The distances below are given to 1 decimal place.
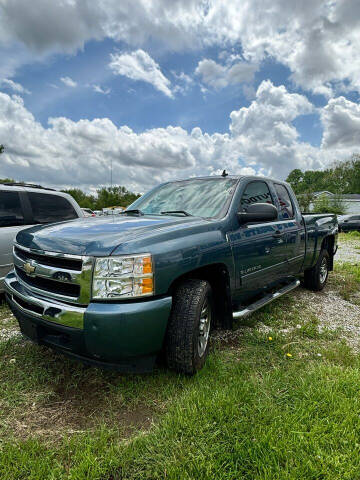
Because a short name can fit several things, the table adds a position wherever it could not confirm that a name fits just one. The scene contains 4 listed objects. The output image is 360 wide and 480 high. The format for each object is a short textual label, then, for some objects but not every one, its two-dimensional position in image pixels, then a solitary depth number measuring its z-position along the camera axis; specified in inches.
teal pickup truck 75.1
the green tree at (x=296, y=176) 3491.6
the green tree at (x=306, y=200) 1539.1
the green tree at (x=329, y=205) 1328.7
